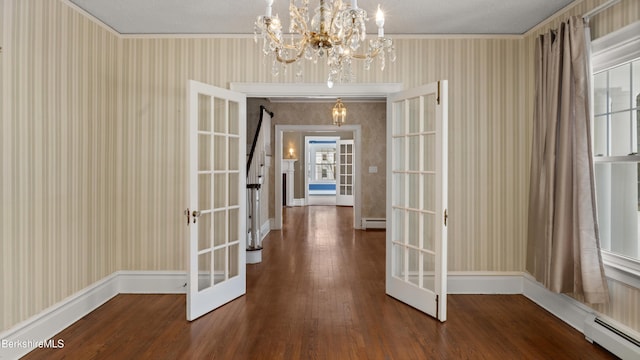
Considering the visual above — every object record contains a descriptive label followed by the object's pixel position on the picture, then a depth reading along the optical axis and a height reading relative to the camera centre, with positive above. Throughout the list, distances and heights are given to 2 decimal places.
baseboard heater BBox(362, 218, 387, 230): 8.02 -1.04
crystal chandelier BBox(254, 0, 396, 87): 2.03 +0.83
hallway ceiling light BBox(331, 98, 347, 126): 7.20 +1.22
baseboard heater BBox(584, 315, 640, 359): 2.56 -1.19
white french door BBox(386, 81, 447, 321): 3.28 -0.22
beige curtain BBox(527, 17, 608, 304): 2.91 +0.02
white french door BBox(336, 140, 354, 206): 12.11 +0.00
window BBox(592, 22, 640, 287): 2.75 +0.23
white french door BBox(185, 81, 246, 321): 3.31 -0.23
